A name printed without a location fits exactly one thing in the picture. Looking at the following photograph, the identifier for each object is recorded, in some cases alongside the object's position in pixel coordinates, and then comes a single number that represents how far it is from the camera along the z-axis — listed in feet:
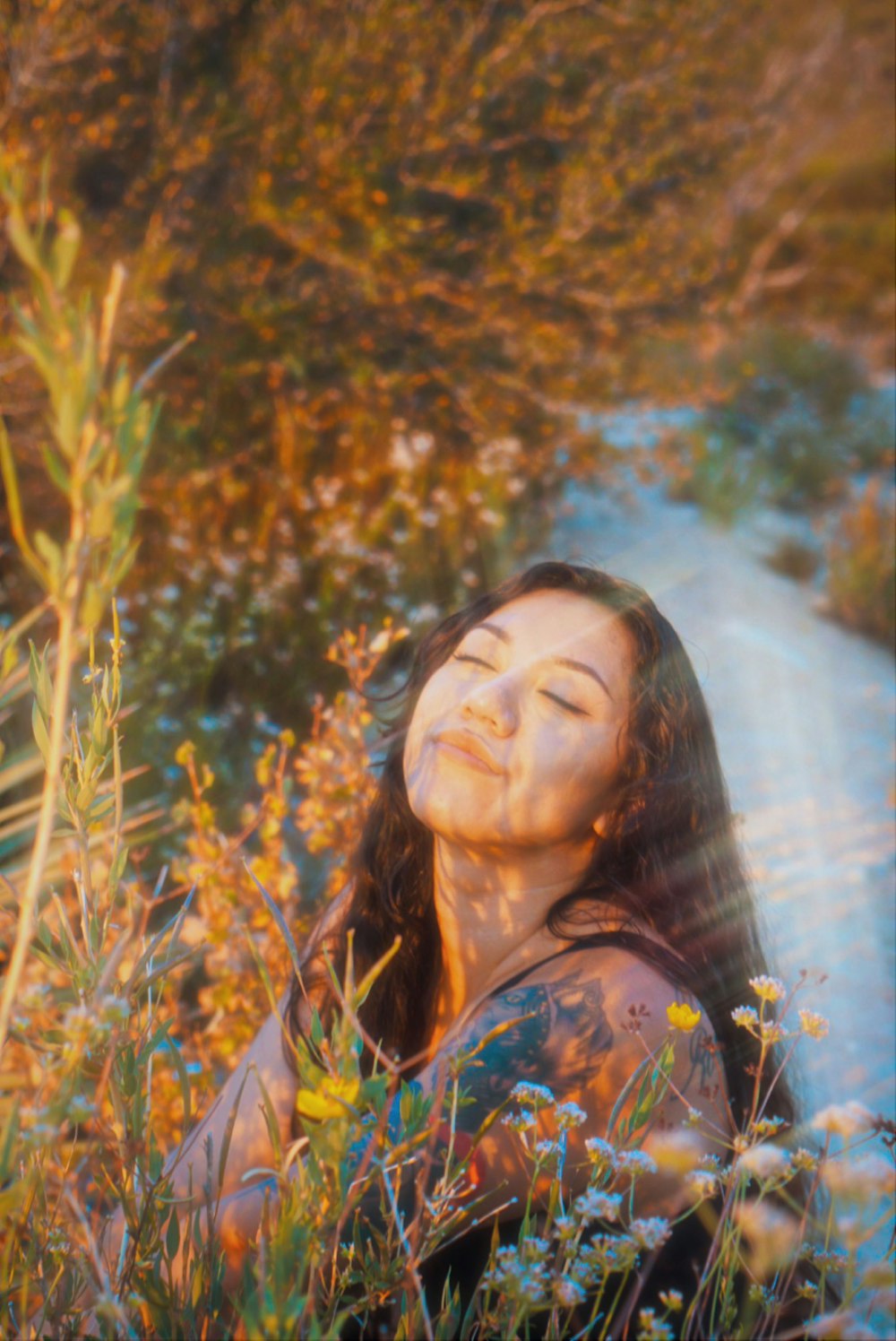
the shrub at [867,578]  16.26
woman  4.53
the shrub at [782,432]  21.99
